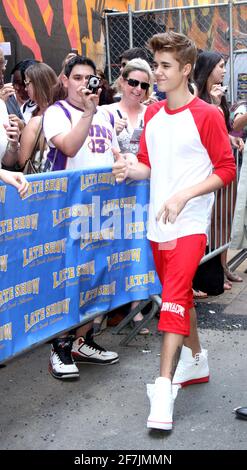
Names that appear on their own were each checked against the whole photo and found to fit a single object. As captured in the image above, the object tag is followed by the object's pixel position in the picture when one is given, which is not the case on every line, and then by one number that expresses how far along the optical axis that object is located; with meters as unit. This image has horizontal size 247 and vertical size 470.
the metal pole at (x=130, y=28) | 11.06
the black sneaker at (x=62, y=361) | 4.49
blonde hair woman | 5.41
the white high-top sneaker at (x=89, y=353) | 4.75
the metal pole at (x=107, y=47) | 11.69
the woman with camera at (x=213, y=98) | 6.06
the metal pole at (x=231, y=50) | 10.42
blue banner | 3.71
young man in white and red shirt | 3.79
